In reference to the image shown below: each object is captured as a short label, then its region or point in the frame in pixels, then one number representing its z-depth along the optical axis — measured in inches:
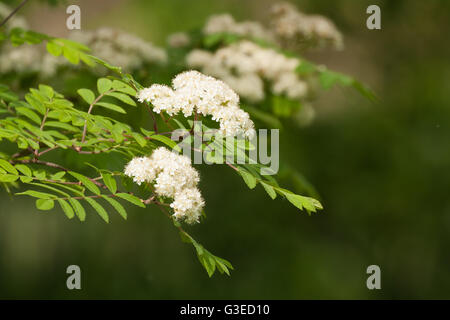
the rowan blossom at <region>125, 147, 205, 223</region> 99.5
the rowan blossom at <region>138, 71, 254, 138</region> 102.1
